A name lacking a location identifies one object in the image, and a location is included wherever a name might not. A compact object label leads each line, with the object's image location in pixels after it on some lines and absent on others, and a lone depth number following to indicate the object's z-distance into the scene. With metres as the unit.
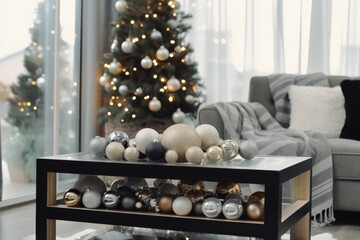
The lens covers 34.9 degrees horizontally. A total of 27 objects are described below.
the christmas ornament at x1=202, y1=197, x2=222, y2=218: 1.92
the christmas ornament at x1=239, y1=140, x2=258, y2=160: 2.16
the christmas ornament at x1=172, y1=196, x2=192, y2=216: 1.96
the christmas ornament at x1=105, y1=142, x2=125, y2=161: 2.09
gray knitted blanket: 3.02
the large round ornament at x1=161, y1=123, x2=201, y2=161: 2.06
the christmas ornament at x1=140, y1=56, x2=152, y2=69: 4.34
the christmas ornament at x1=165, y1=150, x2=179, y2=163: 2.01
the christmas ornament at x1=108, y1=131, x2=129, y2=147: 2.17
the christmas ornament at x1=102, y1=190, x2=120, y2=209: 2.07
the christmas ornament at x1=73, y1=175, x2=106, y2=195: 2.17
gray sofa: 3.01
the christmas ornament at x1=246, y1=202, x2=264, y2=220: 1.88
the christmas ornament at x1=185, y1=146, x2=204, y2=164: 1.99
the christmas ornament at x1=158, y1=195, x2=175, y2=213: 1.99
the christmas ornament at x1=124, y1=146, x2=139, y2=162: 2.07
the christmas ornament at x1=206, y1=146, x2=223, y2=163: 2.04
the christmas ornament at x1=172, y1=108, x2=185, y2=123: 4.40
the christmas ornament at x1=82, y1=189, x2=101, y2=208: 2.08
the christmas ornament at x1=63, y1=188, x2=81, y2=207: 2.09
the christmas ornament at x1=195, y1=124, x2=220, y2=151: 2.21
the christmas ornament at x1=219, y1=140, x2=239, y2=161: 2.11
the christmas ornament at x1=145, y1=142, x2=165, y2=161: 2.02
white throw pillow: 3.59
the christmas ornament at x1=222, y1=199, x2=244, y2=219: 1.89
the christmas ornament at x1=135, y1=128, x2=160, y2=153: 2.11
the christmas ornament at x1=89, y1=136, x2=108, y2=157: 2.19
